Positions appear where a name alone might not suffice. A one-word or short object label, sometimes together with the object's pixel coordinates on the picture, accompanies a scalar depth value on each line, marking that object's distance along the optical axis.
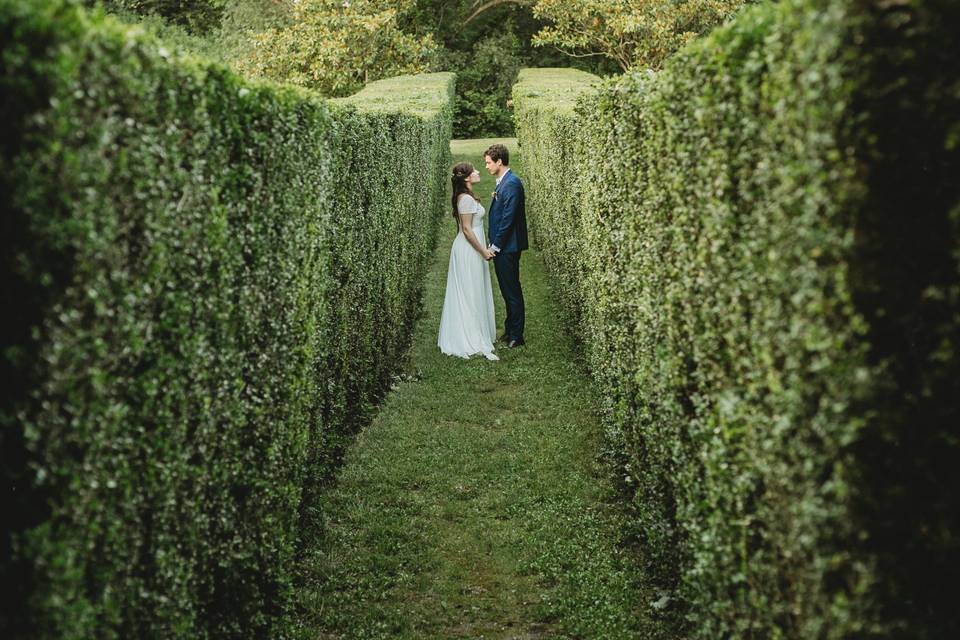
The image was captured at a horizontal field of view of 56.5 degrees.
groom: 11.45
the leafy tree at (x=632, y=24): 24.98
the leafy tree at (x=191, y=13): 45.75
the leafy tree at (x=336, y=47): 29.48
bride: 11.52
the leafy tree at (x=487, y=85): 36.53
